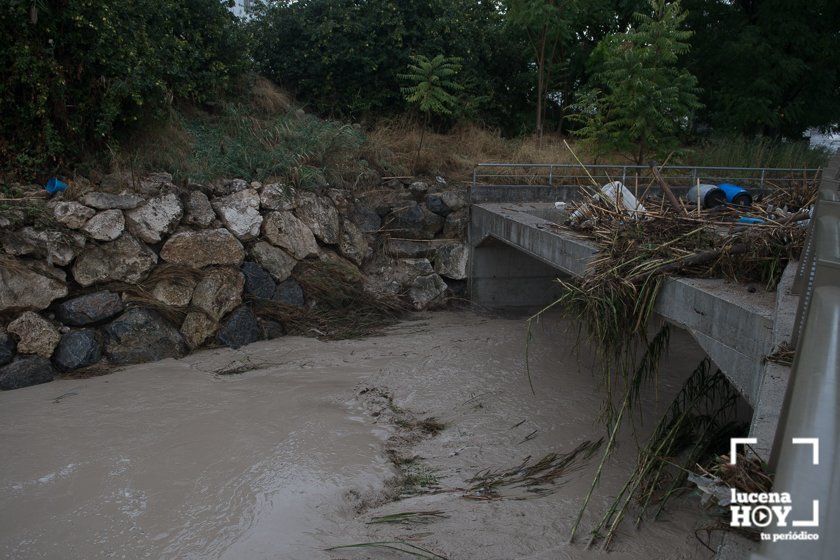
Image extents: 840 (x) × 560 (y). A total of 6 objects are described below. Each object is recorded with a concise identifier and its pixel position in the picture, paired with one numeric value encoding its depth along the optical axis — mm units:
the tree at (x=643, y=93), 12062
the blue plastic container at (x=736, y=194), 10059
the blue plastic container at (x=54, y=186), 10094
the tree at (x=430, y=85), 13280
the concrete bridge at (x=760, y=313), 1904
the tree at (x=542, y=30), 14565
